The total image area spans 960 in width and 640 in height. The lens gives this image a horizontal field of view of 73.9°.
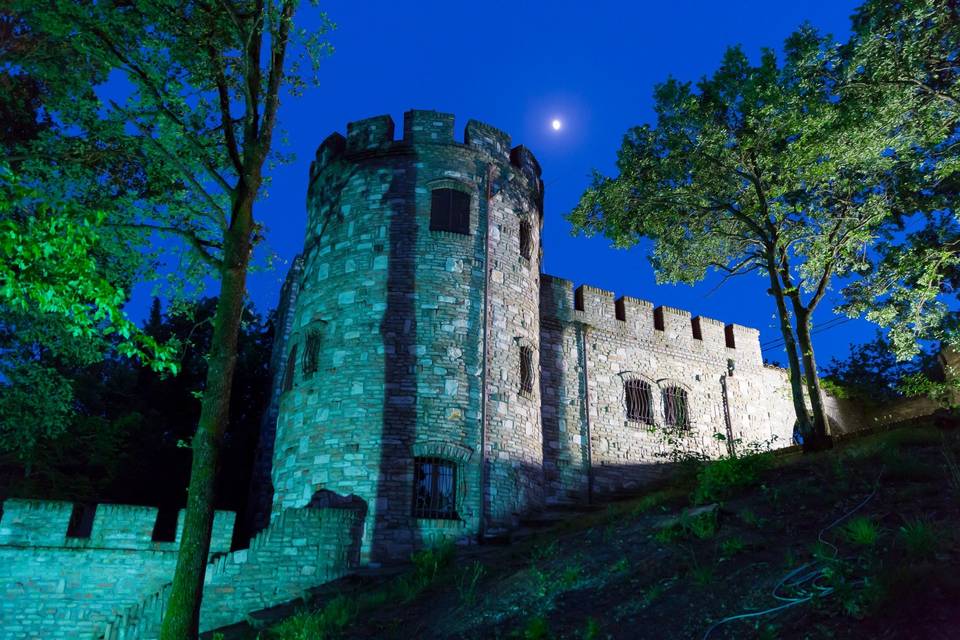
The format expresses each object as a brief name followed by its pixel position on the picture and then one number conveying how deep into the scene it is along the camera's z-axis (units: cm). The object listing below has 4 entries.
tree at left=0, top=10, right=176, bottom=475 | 683
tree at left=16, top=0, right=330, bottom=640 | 849
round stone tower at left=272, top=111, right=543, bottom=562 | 1221
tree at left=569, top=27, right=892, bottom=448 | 1228
